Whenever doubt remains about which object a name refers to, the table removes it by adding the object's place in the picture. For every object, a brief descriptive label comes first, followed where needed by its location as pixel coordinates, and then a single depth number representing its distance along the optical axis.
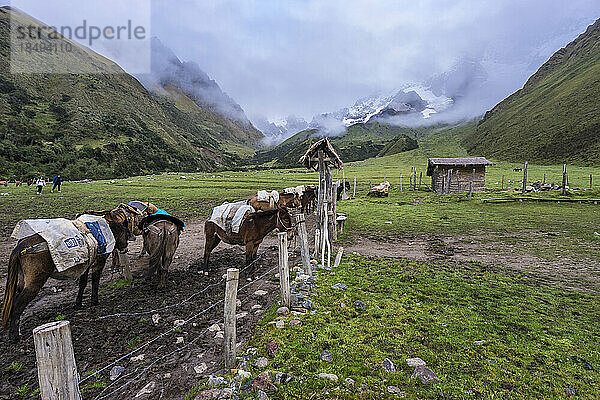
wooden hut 29.34
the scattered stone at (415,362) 3.93
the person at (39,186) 27.11
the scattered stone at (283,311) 5.45
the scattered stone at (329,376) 3.63
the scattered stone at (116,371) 4.17
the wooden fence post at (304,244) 7.25
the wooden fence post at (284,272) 5.72
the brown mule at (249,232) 8.57
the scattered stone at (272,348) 4.24
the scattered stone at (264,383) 3.48
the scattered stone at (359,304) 5.71
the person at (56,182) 28.56
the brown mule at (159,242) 7.11
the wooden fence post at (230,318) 4.05
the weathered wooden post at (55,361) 2.18
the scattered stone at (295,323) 5.00
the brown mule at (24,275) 5.05
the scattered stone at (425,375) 3.64
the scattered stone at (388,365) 3.84
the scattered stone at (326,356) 4.06
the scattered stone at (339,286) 6.68
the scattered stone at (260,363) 3.97
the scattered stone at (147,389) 3.75
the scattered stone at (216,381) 3.63
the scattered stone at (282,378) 3.62
